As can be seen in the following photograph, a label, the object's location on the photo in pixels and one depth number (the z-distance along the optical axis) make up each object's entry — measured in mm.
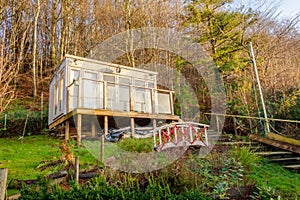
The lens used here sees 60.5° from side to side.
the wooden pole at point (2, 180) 3205
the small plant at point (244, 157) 5223
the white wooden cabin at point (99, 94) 8875
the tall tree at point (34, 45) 15995
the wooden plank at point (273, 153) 6857
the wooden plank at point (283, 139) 6858
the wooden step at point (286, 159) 6645
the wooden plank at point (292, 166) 6229
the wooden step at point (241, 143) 7339
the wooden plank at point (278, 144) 6698
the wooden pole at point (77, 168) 4156
